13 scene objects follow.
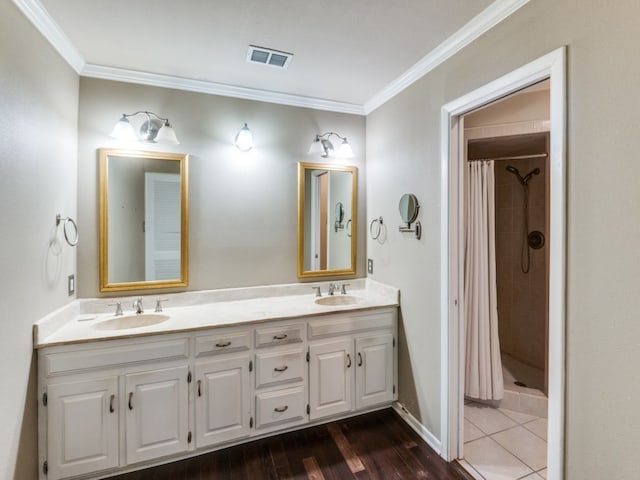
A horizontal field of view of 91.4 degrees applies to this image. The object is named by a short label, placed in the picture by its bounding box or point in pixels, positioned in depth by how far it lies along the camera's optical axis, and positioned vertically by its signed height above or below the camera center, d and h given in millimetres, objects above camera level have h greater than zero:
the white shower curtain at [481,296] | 2496 -483
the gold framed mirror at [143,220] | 2176 +132
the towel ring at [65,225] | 1862 +80
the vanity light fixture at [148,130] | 2086 +737
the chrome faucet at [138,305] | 2163 -475
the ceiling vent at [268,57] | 1915 +1152
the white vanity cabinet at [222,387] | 1911 -937
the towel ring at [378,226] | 2670 +91
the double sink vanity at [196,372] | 1688 -840
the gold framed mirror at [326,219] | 2693 +160
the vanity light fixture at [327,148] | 2582 +760
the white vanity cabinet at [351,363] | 2191 -919
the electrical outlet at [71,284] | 1991 -297
